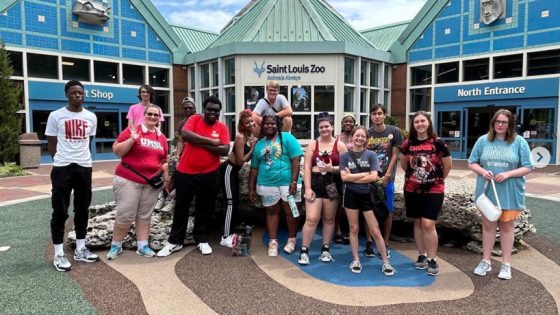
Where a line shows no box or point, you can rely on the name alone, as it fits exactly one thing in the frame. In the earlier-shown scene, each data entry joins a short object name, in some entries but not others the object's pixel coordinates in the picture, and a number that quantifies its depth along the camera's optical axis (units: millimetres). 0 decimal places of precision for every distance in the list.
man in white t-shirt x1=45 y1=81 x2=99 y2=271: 3961
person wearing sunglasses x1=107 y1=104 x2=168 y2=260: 4211
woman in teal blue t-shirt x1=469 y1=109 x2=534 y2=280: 3771
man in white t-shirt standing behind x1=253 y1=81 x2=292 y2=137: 5070
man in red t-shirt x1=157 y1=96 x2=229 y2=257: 4391
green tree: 13656
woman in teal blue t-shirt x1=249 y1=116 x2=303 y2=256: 4492
